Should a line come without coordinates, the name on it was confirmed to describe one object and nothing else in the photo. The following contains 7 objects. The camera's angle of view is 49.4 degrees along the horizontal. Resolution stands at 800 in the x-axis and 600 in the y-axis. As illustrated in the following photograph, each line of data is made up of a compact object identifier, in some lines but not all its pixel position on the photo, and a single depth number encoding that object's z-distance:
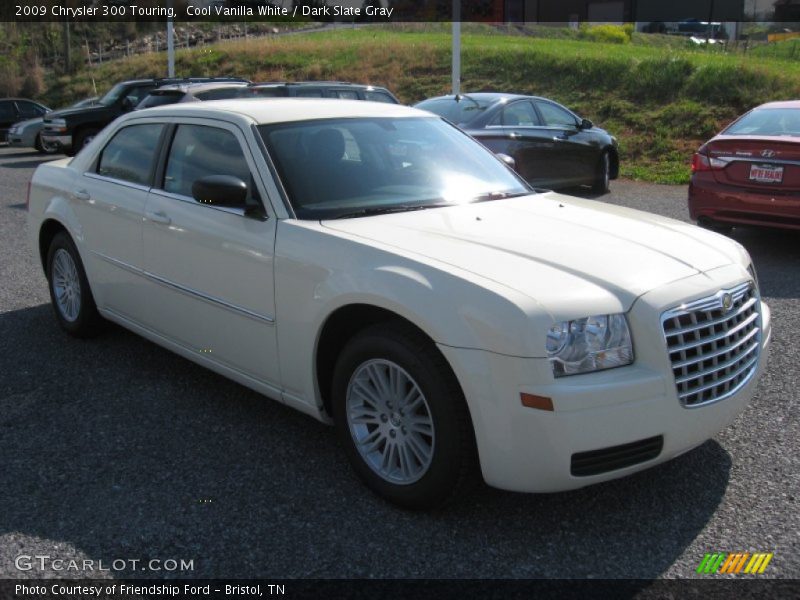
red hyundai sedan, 8.00
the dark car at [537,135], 11.34
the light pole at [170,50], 27.83
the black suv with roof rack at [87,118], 18.00
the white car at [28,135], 20.98
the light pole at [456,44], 18.20
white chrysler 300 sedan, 3.16
